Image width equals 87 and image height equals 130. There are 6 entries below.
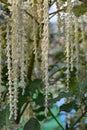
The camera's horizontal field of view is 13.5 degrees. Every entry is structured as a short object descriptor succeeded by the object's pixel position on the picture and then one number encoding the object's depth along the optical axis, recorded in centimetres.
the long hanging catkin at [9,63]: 72
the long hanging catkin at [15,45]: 72
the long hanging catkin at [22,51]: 72
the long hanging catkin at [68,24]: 72
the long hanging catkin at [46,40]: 68
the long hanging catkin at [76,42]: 85
